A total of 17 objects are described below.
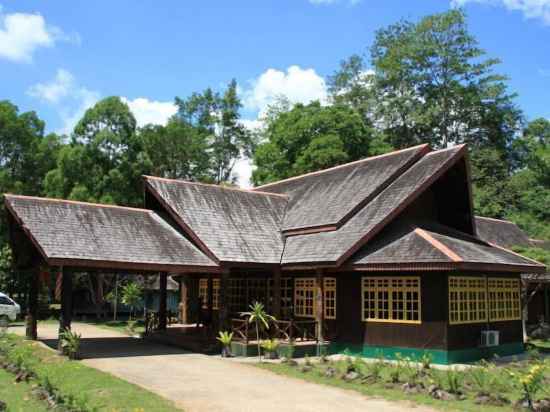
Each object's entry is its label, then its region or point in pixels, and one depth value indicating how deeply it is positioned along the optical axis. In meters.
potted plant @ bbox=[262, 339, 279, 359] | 16.61
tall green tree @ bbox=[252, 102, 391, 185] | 37.09
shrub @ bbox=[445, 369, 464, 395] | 11.34
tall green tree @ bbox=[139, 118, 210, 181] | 46.50
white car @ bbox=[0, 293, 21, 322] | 28.84
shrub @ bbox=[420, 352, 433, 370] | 13.49
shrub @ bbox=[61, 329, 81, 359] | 15.55
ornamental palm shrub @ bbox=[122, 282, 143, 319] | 29.64
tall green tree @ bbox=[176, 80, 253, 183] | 51.91
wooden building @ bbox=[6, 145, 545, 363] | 16.34
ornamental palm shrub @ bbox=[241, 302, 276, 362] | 16.97
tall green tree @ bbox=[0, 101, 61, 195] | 38.09
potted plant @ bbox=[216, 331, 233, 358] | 17.02
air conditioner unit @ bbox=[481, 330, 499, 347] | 16.89
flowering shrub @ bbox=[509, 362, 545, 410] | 9.84
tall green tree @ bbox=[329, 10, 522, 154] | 45.56
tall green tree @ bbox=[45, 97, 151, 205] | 33.72
